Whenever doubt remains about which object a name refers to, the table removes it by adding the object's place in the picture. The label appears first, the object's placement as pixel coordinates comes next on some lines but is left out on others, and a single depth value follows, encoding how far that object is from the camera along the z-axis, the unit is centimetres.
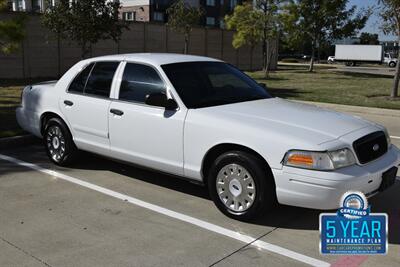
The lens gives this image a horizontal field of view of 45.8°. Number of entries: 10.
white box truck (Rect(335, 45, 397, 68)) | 6275
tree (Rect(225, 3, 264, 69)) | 2677
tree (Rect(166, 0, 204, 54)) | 2727
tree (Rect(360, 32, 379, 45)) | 9112
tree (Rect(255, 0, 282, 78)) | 2628
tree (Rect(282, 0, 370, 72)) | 3189
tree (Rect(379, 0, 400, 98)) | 1445
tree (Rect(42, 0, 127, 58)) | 1551
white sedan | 423
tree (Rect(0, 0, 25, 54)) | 872
